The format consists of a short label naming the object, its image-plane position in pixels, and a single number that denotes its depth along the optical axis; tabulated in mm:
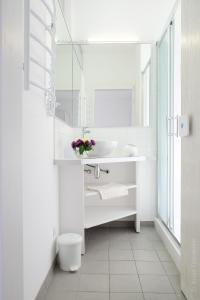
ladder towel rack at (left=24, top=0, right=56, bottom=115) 1188
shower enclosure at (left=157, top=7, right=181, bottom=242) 2469
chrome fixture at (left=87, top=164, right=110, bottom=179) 2707
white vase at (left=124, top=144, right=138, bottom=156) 2910
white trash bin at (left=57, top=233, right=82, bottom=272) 1963
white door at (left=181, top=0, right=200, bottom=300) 1371
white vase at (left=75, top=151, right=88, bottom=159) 2528
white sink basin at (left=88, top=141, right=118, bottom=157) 2639
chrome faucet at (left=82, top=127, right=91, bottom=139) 3034
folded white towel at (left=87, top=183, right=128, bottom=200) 2555
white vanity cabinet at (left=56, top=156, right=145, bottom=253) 2299
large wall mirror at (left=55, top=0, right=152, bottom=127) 3179
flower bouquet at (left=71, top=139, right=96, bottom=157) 2484
